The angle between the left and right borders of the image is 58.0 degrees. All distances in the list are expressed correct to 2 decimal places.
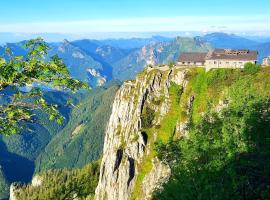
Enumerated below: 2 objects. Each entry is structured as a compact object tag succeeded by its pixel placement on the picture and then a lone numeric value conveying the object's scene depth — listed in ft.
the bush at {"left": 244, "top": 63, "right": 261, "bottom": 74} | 306.80
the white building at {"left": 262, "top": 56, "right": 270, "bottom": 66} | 332.19
